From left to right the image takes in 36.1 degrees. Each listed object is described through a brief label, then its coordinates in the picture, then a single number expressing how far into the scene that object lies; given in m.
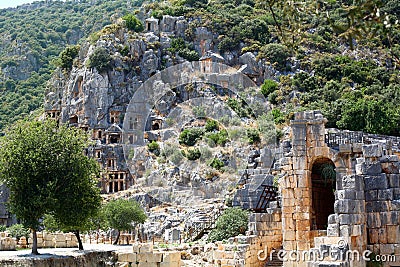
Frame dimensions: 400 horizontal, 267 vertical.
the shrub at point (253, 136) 56.23
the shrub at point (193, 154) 57.41
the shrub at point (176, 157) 57.72
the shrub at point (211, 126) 61.81
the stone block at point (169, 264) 23.59
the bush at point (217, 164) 54.34
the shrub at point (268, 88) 66.44
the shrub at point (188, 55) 74.69
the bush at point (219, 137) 58.09
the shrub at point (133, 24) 76.88
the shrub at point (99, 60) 69.56
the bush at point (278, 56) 71.50
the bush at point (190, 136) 60.59
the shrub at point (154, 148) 60.24
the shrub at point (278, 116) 58.25
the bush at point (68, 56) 79.69
